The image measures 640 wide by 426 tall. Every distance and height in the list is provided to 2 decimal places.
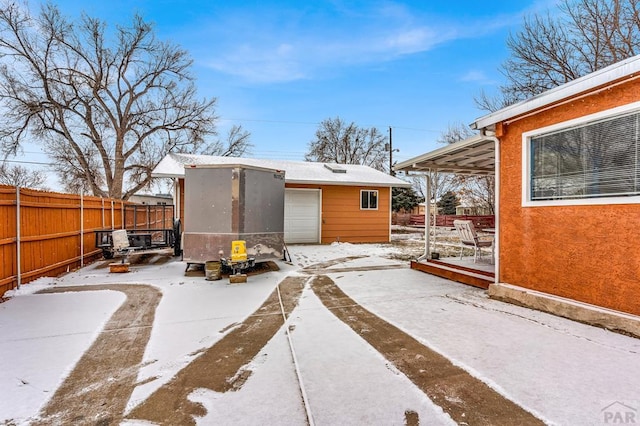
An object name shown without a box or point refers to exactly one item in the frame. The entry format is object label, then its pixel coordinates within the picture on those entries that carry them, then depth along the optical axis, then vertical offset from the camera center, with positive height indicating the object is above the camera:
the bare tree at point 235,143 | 23.59 +5.17
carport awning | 5.26 +1.08
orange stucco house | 3.11 +0.21
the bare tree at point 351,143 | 30.31 +6.60
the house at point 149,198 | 25.61 +1.09
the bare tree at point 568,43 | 9.60 +5.77
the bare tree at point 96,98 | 16.19 +6.69
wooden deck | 5.25 -1.08
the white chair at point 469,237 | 6.38 -0.53
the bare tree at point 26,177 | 24.82 +2.79
